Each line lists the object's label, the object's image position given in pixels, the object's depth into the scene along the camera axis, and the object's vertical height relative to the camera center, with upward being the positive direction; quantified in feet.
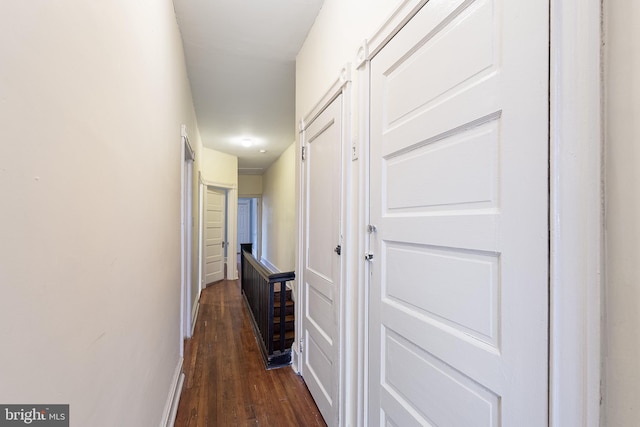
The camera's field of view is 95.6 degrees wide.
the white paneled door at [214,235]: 17.66 -1.33
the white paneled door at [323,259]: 5.41 -0.93
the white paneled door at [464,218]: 2.12 -0.02
